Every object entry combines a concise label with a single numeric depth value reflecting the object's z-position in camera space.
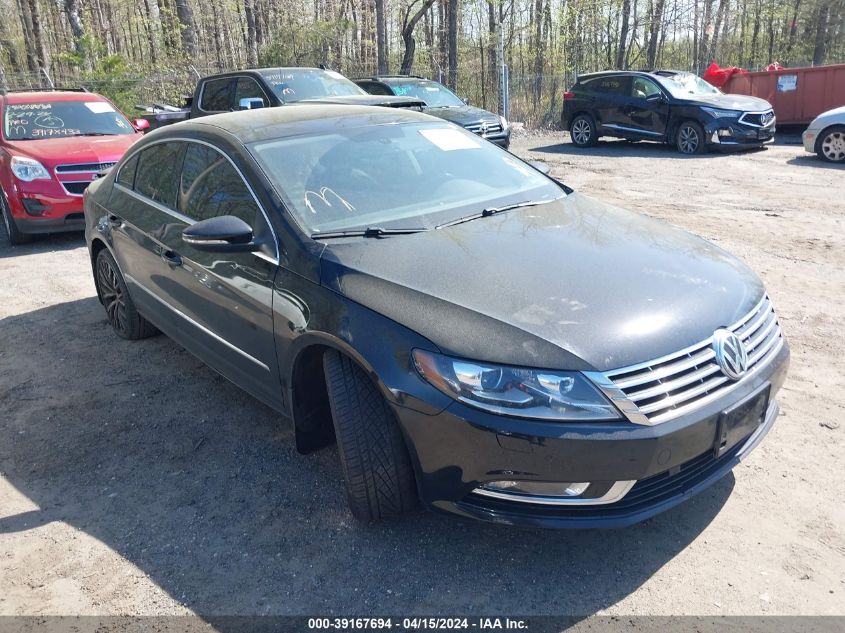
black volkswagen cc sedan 2.43
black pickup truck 10.21
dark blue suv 13.35
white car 11.80
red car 8.05
